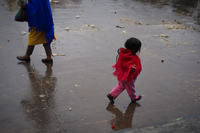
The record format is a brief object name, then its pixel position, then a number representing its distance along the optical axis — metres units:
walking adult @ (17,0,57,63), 4.96
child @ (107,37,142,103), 3.67
